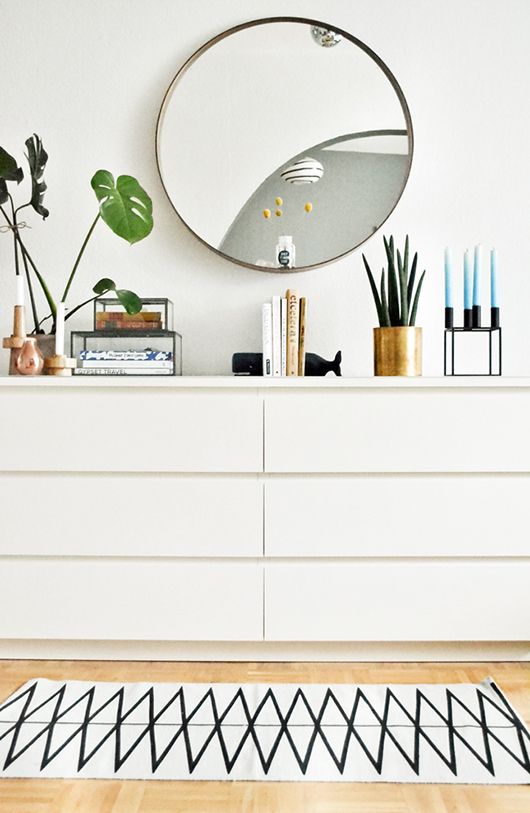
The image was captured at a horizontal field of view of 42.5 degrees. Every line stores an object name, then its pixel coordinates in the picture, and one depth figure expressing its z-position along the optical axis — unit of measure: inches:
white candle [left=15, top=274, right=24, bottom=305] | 83.0
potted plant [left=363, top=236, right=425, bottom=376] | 81.4
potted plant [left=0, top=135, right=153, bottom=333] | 81.0
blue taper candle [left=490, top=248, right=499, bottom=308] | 82.1
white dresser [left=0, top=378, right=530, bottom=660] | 75.2
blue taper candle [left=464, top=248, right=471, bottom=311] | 82.6
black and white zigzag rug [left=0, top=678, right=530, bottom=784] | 56.3
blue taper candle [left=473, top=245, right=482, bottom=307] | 79.6
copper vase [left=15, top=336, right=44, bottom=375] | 79.1
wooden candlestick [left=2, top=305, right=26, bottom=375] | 80.3
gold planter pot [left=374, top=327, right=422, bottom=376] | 81.4
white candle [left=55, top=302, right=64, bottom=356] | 81.4
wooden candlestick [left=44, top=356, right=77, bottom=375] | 80.5
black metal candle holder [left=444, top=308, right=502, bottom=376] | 82.7
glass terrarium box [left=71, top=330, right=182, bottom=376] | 81.4
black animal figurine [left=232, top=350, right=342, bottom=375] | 86.0
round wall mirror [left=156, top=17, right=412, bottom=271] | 91.4
